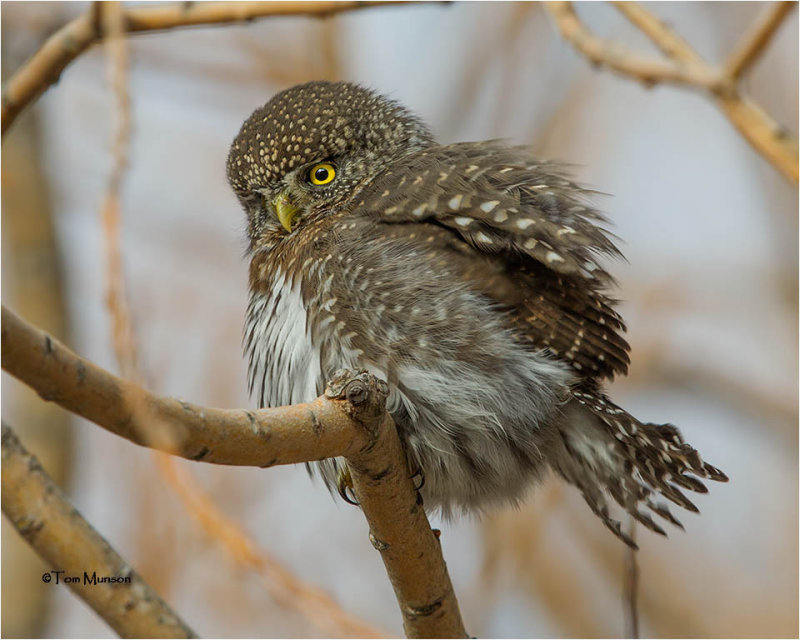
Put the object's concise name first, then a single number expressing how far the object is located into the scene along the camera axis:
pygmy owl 6.40
